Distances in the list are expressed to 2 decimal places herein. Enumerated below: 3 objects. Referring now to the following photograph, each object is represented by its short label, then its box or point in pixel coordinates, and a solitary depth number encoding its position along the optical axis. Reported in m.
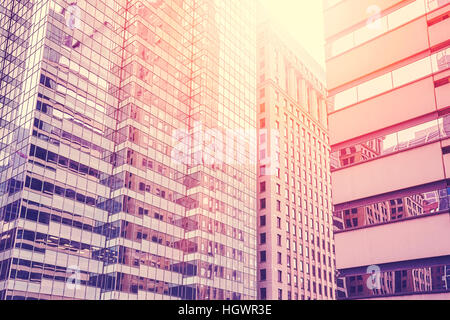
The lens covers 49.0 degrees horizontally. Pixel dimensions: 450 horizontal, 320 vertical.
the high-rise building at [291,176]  82.94
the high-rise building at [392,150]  21.58
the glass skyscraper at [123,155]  53.00
